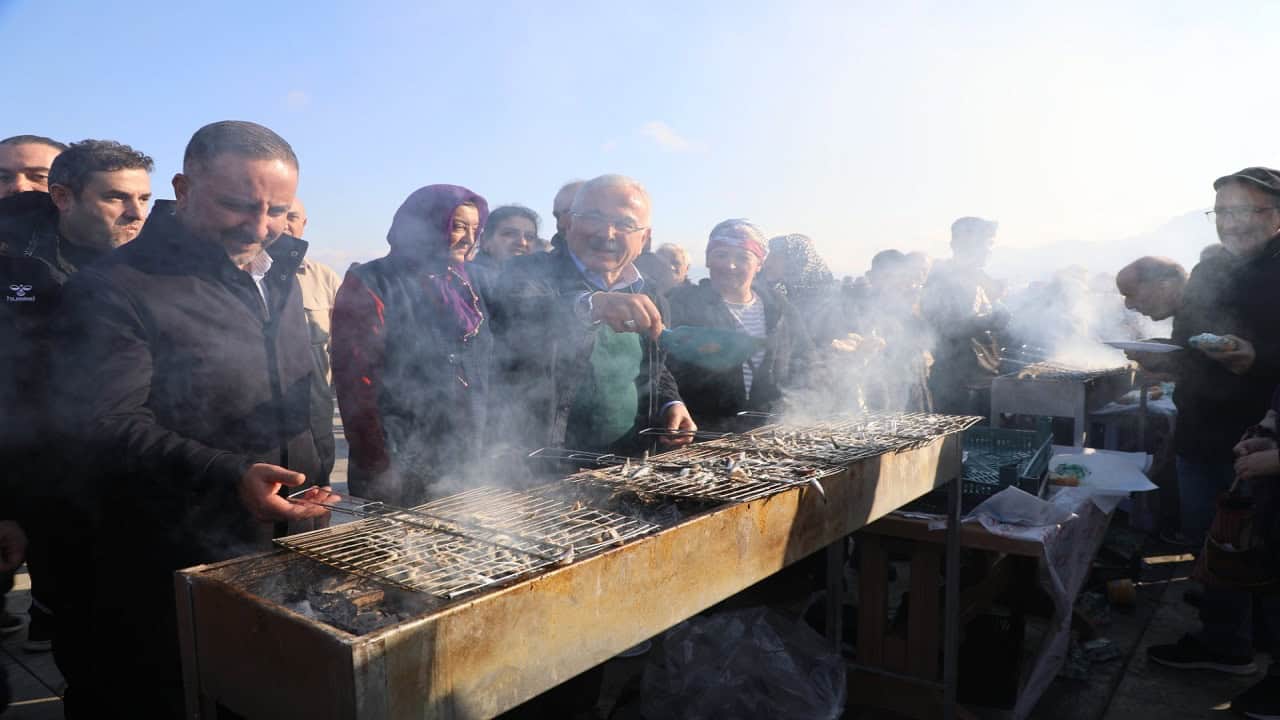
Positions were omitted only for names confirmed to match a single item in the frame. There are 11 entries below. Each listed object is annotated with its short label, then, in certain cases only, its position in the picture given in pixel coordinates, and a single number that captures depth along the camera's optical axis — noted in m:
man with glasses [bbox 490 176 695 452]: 2.95
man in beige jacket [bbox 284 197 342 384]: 4.48
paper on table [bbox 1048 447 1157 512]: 4.03
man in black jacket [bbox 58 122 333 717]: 1.95
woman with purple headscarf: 2.61
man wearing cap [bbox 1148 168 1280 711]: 3.77
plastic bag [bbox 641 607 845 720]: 3.00
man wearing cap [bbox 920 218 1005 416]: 6.45
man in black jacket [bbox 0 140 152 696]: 2.23
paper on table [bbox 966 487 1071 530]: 3.38
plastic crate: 3.62
